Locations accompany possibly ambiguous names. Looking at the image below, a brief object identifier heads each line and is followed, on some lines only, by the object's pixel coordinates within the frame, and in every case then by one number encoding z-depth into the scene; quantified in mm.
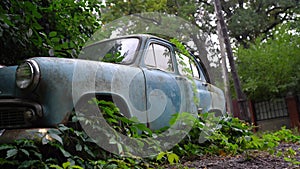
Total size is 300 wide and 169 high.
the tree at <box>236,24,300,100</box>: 14203
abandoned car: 2848
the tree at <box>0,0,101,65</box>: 3779
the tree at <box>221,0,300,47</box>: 17719
